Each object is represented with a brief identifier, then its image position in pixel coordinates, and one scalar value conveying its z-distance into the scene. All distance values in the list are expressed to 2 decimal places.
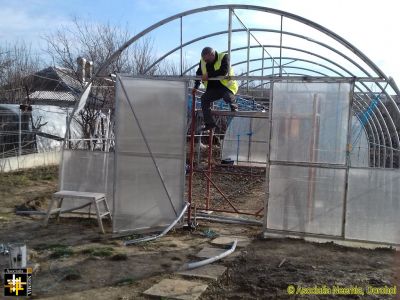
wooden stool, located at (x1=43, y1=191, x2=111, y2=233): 7.73
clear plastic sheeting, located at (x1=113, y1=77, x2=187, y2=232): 7.64
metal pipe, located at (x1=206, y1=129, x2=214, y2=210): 9.55
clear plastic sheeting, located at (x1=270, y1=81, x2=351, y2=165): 7.27
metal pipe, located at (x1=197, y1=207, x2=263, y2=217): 8.58
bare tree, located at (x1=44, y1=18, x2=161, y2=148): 14.84
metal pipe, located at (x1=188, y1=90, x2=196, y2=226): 8.12
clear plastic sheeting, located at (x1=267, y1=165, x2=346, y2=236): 7.27
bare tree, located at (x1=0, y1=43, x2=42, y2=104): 19.88
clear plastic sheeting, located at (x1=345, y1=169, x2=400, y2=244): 7.04
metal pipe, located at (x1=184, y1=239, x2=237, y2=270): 6.00
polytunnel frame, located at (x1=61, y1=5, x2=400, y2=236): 6.92
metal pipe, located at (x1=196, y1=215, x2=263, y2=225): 8.64
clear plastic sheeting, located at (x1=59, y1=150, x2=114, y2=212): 8.67
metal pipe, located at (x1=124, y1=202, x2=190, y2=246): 7.18
